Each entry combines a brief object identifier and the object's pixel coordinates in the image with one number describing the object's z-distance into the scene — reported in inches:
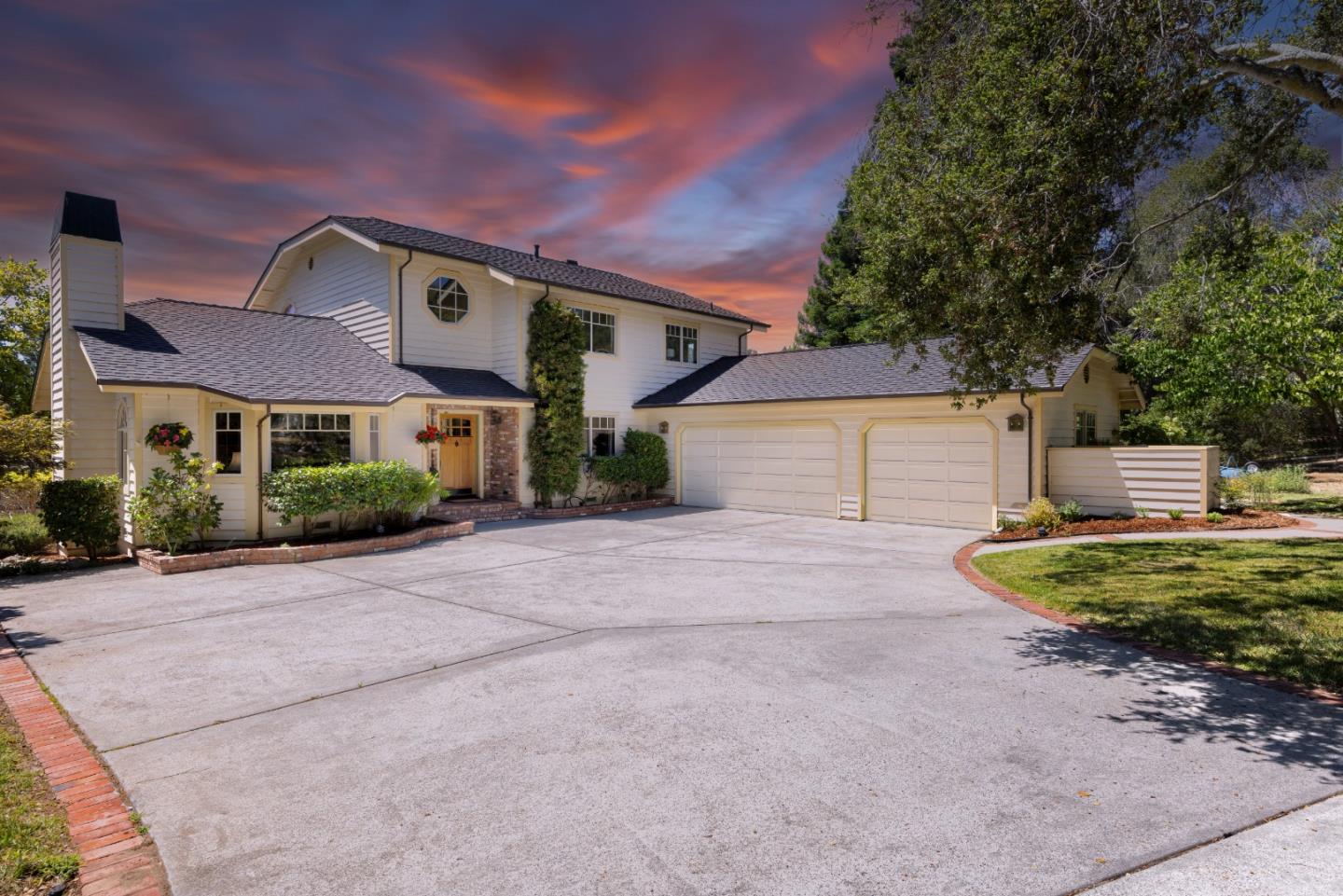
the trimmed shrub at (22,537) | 459.2
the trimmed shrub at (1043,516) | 506.9
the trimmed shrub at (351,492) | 463.2
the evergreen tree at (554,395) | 658.8
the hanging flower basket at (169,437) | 435.2
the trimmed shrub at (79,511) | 424.5
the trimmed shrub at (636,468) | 703.1
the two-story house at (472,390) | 480.4
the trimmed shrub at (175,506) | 422.6
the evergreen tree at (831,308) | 1232.2
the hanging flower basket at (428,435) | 563.8
